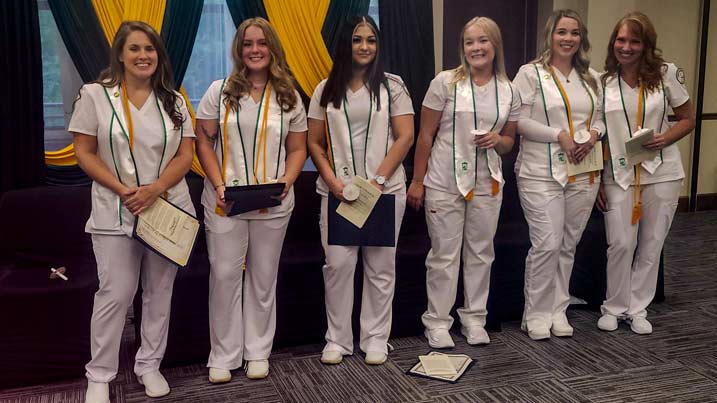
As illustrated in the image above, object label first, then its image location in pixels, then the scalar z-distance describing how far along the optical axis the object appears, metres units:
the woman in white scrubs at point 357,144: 2.96
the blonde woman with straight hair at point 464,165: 3.13
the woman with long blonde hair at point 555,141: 3.26
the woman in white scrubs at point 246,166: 2.80
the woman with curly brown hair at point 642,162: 3.35
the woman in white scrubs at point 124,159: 2.54
